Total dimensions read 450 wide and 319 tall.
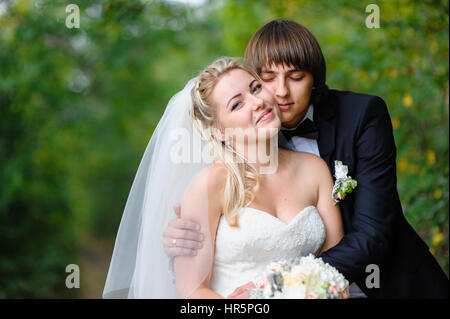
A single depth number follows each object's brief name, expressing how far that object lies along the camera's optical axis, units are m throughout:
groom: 2.91
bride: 2.60
